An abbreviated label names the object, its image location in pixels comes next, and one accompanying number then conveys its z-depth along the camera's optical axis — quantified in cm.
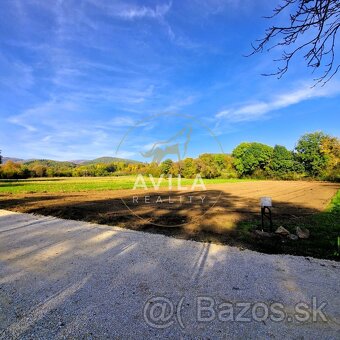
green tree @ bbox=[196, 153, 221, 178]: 5321
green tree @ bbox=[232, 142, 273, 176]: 7212
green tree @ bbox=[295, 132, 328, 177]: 6093
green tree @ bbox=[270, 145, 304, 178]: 6588
